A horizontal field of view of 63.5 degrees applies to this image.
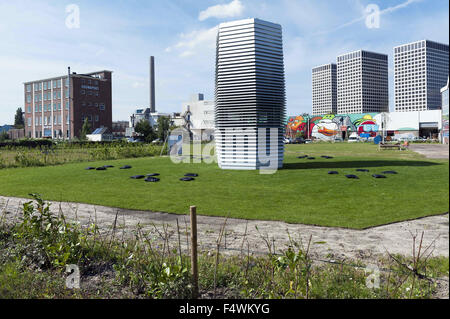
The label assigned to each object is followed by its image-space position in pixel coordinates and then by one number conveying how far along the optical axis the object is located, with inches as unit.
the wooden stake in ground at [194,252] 135.2
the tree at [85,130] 2235.5
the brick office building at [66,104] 2733.8
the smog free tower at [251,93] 644.1
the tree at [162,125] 2475.4
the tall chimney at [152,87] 3934.3
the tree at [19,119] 3746.1
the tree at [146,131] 2276.1
